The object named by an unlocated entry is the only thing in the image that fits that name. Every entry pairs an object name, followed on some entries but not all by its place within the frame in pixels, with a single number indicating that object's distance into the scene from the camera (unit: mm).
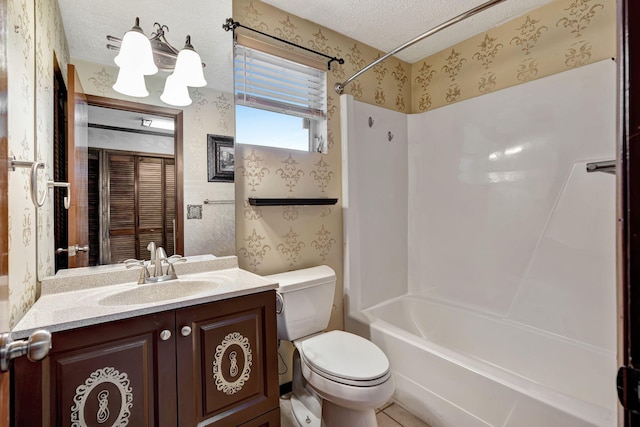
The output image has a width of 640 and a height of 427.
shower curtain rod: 1436
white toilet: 1309
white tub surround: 1577
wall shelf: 1737
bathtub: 1251
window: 1744
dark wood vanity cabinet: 876
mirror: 1315
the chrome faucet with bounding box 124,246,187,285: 1355
